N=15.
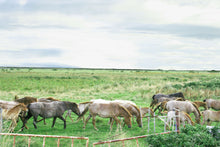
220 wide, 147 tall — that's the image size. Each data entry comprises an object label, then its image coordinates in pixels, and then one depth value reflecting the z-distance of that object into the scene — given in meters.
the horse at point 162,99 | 16.38
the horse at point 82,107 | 13.97
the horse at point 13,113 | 10.59
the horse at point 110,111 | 11.39
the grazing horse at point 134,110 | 12.09
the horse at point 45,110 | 11.79
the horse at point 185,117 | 10.05
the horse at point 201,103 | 15.51
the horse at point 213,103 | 15.95
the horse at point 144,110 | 13.38
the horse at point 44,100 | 14.91
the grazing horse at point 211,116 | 11.44
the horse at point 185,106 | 12.46
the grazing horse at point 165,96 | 16.62
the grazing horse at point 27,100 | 14.76
